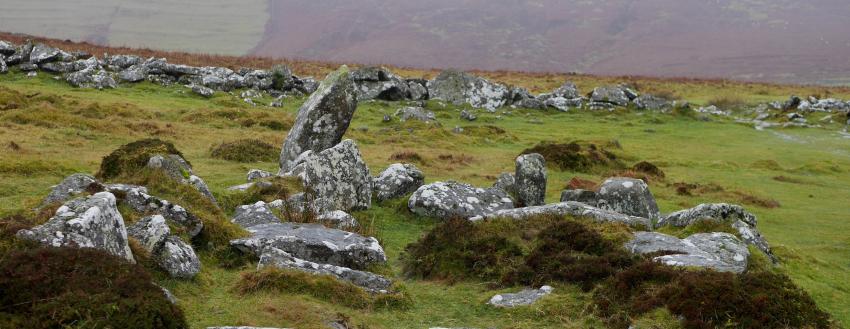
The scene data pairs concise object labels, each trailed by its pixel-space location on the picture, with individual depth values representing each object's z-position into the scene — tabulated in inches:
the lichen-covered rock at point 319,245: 444.1
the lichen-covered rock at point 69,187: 427.5
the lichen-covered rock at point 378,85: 1686.8
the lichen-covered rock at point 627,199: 641.0
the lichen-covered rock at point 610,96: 1824.6
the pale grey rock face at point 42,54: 1598.2
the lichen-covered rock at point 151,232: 380.5
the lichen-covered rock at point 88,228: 321.1
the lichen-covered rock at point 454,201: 634.2
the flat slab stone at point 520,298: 396.4
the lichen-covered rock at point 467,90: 1720.0
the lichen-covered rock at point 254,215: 539.8
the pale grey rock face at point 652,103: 1818.4
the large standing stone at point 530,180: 703.7
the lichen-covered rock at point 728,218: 526.0
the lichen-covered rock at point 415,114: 1433.3
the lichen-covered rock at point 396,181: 711.7
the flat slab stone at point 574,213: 533.3
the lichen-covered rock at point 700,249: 415.8
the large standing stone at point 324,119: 801.6
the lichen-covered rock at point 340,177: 629.0
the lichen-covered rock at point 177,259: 373.7
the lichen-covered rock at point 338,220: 531.8
